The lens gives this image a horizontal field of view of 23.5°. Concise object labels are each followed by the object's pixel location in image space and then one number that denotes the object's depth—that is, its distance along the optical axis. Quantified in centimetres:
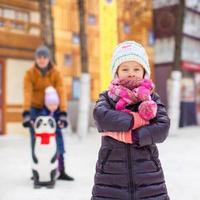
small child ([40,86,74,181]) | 539
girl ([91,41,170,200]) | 229
